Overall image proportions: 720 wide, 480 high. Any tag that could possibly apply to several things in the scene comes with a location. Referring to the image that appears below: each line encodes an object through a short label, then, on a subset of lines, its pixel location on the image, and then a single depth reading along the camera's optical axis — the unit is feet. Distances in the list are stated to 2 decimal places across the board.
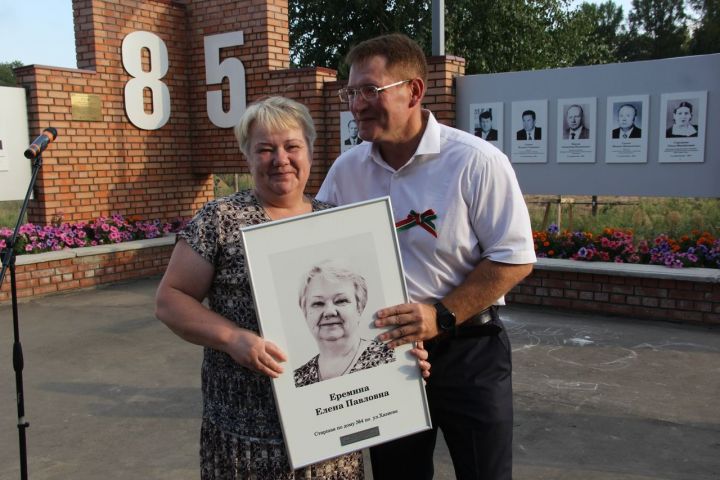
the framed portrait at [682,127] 22.36
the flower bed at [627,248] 22.08
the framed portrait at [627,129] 23.30
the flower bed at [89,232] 27.64
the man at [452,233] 7.32
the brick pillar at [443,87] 26.58
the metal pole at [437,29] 27.58
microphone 11.77
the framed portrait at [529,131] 25.29
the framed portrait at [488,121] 26.20
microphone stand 10.66
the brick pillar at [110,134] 29.78
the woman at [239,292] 6.63
